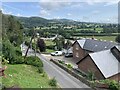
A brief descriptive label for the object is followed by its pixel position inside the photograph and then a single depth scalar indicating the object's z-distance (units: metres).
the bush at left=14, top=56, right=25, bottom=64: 12.60
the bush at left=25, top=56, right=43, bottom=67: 12.44
